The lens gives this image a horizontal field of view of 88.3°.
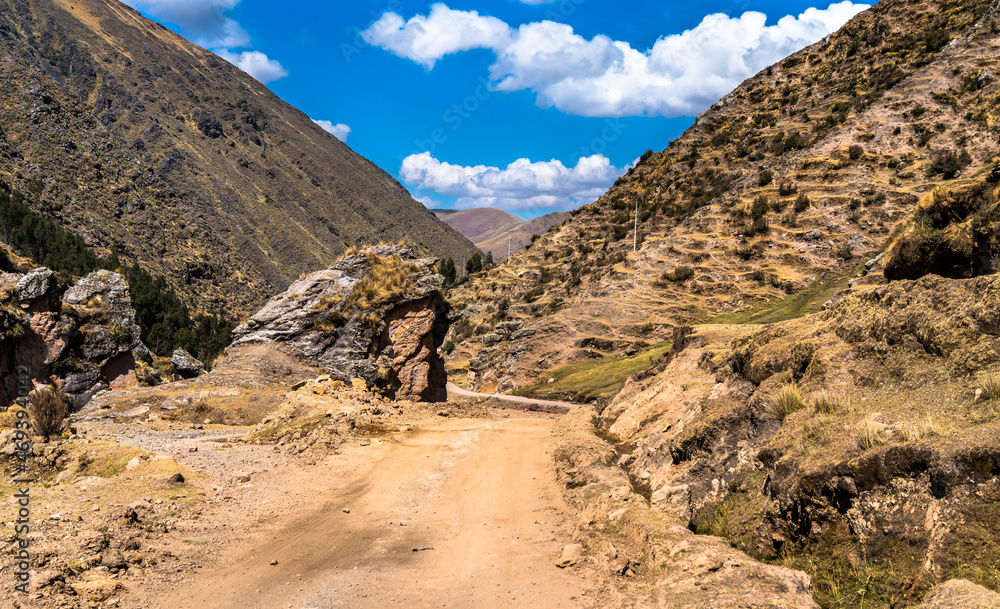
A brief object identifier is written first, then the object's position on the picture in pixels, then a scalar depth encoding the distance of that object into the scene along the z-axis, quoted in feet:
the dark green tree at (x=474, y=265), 384.45
